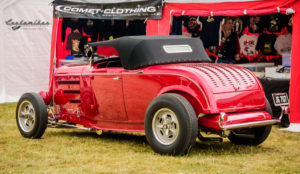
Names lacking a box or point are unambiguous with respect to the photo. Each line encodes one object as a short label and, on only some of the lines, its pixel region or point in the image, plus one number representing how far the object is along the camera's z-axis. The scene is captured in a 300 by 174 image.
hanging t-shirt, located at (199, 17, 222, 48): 12.77
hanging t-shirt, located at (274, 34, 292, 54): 12.00
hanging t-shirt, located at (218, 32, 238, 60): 12.75
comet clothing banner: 10.91
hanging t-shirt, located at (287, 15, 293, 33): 11.87
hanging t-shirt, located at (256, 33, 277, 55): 12.29
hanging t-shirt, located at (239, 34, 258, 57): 12.63
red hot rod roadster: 6.11
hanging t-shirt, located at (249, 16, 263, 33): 12.45
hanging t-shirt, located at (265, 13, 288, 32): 11.99
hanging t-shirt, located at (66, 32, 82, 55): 13.27
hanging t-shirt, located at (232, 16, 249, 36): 12.66
